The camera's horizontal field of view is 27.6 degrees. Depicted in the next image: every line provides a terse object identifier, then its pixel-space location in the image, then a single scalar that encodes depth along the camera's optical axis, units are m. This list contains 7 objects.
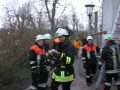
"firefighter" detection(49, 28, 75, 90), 5.48
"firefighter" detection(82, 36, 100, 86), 9.18
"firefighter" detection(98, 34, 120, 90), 7.13
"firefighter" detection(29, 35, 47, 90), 6.98
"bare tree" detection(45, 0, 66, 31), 34.55
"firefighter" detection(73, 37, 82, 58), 19.63
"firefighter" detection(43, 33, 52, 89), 7.50
